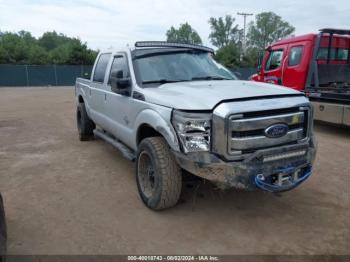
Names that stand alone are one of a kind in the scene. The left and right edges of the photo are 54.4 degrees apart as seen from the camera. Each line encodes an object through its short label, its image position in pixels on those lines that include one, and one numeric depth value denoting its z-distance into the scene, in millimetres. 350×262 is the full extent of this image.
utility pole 65475
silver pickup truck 3363
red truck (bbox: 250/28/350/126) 8812
